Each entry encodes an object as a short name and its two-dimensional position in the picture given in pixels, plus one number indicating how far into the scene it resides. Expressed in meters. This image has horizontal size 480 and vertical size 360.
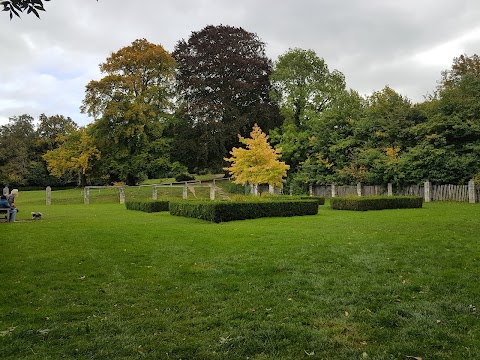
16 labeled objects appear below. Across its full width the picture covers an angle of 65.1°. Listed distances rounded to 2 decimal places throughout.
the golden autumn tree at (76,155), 35.25
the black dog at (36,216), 15.28
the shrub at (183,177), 41.53
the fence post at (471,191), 23.46
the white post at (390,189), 28.74
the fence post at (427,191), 26.04
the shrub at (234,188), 37.00
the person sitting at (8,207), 13.77
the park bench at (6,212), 13.60
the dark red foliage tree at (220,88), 36.69
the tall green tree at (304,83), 37.88
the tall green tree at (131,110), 34.12
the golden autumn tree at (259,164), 25.00
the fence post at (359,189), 30.97
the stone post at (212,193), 30.88
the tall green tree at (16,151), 44.69
